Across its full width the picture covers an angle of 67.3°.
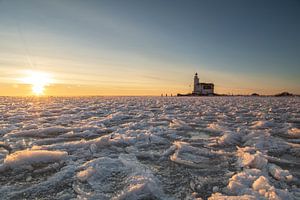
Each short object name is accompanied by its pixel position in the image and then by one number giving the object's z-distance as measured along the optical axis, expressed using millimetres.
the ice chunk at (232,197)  2809
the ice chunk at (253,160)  4219
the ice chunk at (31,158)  4152
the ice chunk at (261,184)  3129
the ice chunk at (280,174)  3586
